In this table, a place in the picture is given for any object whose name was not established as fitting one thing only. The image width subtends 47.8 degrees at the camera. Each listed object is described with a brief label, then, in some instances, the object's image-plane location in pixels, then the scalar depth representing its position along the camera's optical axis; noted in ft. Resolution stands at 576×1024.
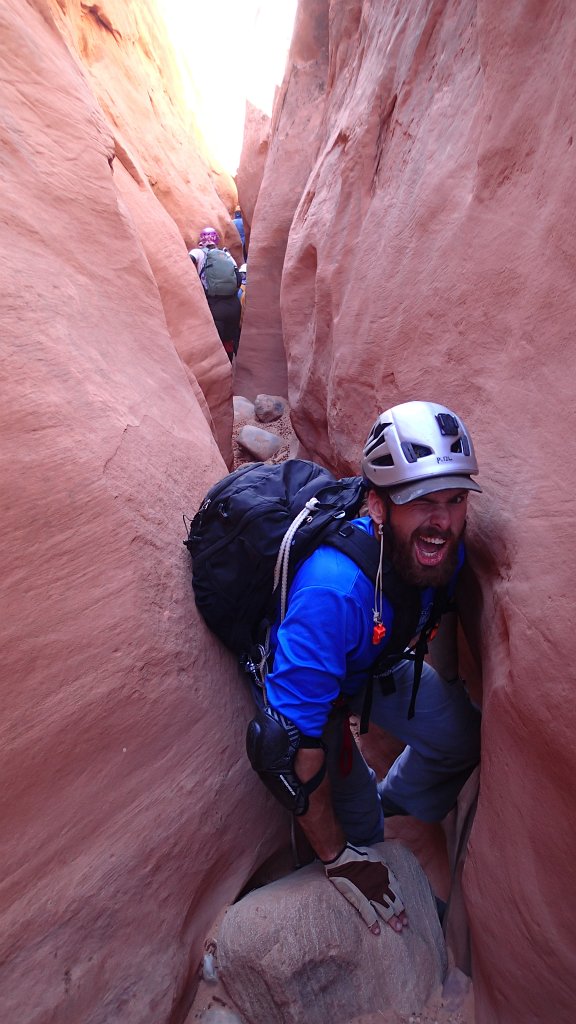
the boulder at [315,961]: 7.25
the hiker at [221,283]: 28.50
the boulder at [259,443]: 25.88
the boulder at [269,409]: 29.50
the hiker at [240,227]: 46.29
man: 6.85
